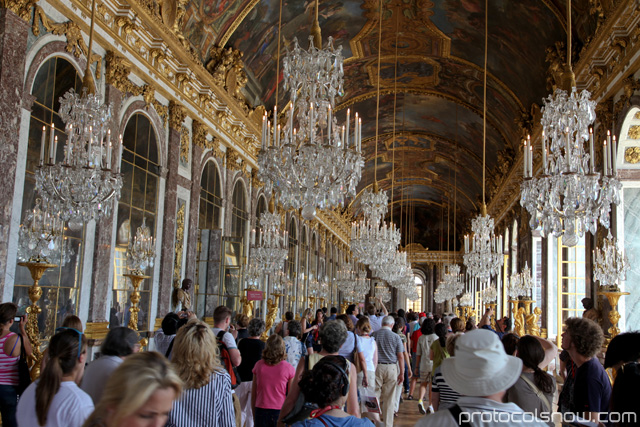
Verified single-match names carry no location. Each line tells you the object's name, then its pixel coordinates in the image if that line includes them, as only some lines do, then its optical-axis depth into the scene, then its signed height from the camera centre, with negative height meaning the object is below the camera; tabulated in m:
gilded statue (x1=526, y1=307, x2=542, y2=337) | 13.54 -0.86
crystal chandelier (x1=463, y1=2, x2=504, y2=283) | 13.05 +0.69
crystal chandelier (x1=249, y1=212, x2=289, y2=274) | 12.95 +0.65
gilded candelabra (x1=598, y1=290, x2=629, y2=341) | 9.08 -0.24
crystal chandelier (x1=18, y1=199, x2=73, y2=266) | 7.07 +0.43
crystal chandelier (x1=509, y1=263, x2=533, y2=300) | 17.00 +0.03
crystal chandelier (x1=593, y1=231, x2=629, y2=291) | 9.62 +0.40
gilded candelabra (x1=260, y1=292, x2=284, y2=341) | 12.84 -0.85
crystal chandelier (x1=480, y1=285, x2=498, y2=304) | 24.08 -0.42
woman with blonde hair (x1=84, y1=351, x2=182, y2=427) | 2.08 -0.45
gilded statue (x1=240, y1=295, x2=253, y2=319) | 13.02 -0.67
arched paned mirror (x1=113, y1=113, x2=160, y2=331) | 10.69 +1.47
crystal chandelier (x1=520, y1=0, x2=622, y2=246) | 6.27 +1.17
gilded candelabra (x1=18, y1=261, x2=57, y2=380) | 6.80 -0.51
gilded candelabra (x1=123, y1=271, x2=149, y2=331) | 9.22 -0.40
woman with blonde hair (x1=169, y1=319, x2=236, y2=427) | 3.51 -0.67
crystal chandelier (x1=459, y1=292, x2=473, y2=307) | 29.98 -0.85
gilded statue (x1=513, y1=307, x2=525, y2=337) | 15.10 -0.96
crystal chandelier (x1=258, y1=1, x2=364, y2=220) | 6.43 +1.47
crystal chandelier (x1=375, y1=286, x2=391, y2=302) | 31.03 -0.68
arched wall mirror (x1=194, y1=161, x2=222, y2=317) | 14.58 +0.37
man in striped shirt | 8.56 -1.28
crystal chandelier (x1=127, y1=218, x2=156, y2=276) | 9.42 +0.33
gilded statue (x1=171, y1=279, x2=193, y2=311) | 12.81 -0.51
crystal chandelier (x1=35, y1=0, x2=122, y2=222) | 6.83 +1.24
